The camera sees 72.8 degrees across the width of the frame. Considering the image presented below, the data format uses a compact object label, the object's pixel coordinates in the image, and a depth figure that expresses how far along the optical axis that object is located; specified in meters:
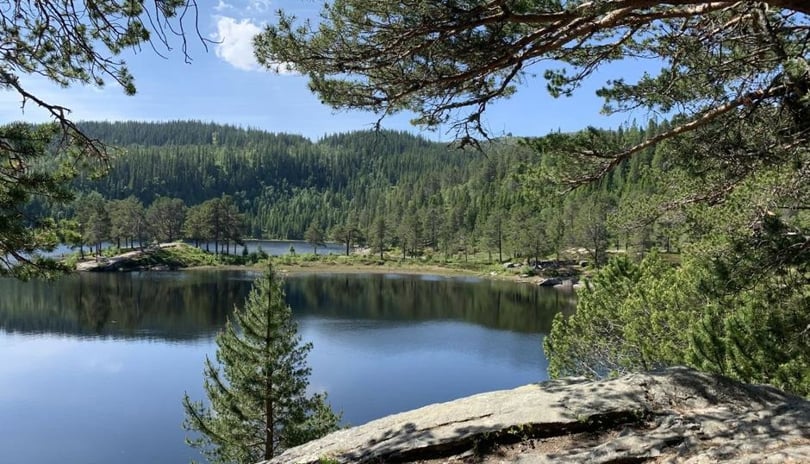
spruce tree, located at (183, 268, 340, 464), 15.56
